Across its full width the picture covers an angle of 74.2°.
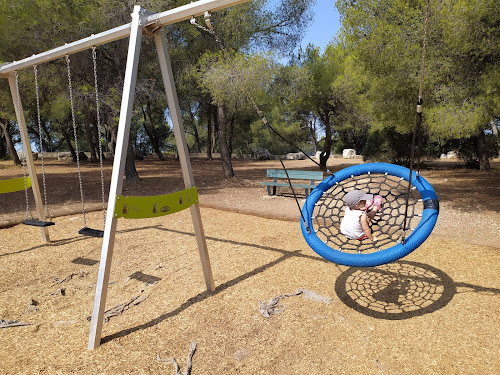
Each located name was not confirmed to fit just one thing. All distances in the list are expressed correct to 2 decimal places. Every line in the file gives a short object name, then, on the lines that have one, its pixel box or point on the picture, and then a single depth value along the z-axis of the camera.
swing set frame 2.60
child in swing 3.04
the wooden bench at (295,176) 7.68
